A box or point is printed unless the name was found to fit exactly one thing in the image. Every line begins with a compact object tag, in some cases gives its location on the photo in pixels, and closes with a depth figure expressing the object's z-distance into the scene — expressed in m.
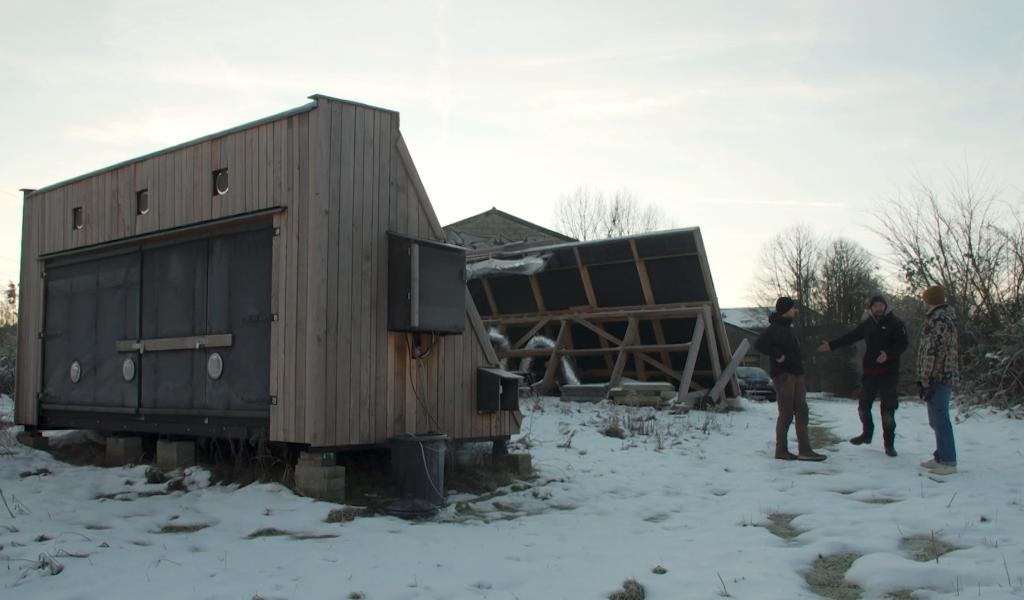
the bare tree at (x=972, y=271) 14.20
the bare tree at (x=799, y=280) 49.91
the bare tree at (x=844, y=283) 45.38
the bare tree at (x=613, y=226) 51.09
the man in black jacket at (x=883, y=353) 8.81
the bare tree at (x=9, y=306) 30.74
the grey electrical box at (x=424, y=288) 7.04
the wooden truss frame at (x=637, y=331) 15.12
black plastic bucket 6.68
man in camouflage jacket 7.72
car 26.45
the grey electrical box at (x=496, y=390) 7.95
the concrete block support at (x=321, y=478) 6.64
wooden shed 6.77
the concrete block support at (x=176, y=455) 7.94
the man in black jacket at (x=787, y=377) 8.96
